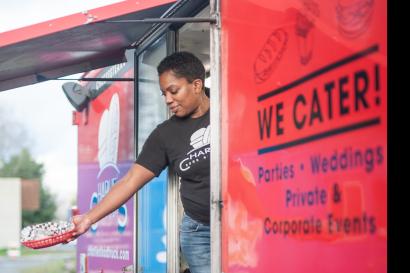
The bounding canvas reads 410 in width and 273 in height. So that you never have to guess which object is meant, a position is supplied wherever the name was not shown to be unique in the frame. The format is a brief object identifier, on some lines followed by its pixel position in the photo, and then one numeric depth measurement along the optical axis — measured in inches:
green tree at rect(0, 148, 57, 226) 3208.2
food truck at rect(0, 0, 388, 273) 101.4
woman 189.7
